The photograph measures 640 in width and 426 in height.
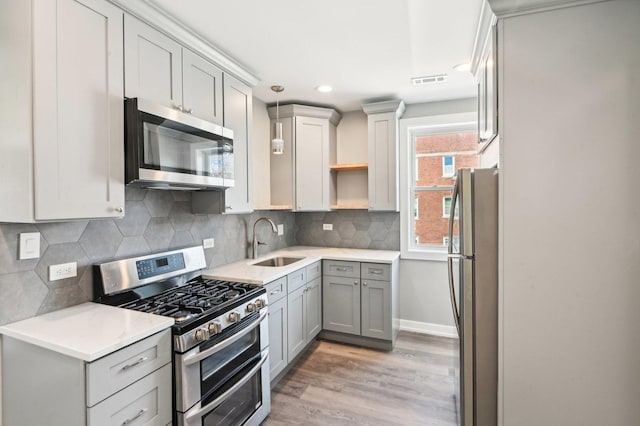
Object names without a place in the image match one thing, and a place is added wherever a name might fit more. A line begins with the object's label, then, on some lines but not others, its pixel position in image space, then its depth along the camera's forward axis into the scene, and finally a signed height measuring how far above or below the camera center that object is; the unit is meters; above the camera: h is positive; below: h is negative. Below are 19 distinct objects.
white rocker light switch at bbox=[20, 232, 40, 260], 1.46 -0.15
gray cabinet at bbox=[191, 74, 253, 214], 2.37 +0.43
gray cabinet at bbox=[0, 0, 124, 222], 1.27 +0.46
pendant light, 2.69 +0.65
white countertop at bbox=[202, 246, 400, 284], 2.34 -0.48
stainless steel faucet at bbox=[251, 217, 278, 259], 3.03 -0.31
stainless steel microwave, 1.60 +0.37
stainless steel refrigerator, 1.70 -0.49
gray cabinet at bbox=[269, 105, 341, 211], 3.46 +0.59
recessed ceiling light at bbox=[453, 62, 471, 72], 2.53 +1.21
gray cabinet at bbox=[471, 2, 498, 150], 1.70 +0.87
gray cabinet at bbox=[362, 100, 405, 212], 3.40 +0.64
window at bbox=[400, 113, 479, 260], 3.47 +0.42
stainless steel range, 1.51 -0.64
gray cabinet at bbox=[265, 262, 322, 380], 2.40 -0.90
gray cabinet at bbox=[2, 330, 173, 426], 1.17 -0.71
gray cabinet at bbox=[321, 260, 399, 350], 3.09 -0.94
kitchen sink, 3.19 -0.51
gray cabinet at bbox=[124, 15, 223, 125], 1.65 +0.85
